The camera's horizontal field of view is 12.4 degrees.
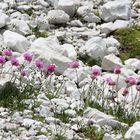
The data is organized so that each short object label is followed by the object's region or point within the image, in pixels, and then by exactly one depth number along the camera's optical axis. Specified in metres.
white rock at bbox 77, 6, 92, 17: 16.47
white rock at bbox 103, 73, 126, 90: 12.05
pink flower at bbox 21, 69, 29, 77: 9.92
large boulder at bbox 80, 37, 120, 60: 13.82
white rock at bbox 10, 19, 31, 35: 14.34
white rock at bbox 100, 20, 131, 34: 15.59
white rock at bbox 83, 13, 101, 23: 16.31
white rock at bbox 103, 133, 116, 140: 8.65
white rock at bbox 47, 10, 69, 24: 15.72
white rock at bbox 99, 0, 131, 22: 16.34
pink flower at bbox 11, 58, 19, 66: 9.75
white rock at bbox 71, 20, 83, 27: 15.94
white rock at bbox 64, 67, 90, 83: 12.06
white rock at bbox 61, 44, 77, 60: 13.43
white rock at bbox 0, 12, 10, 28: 14.23
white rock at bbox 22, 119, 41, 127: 8.87
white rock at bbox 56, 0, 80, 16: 16.42
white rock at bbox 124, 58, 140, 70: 13.54
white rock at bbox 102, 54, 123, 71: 13.23
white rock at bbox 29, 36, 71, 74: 12.34
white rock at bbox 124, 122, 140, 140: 8.67
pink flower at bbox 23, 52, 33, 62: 10.02
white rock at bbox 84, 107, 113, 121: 9.57
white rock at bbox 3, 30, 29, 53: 12.98
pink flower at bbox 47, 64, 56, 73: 9.85
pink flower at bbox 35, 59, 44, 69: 10.02
